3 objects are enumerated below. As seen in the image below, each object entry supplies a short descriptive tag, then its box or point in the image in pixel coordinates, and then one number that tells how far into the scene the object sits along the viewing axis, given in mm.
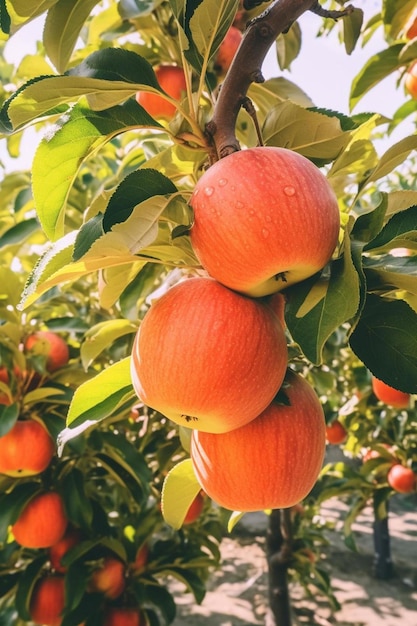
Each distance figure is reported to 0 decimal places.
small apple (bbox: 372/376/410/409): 1404
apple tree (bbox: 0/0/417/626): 573
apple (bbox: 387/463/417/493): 2551
